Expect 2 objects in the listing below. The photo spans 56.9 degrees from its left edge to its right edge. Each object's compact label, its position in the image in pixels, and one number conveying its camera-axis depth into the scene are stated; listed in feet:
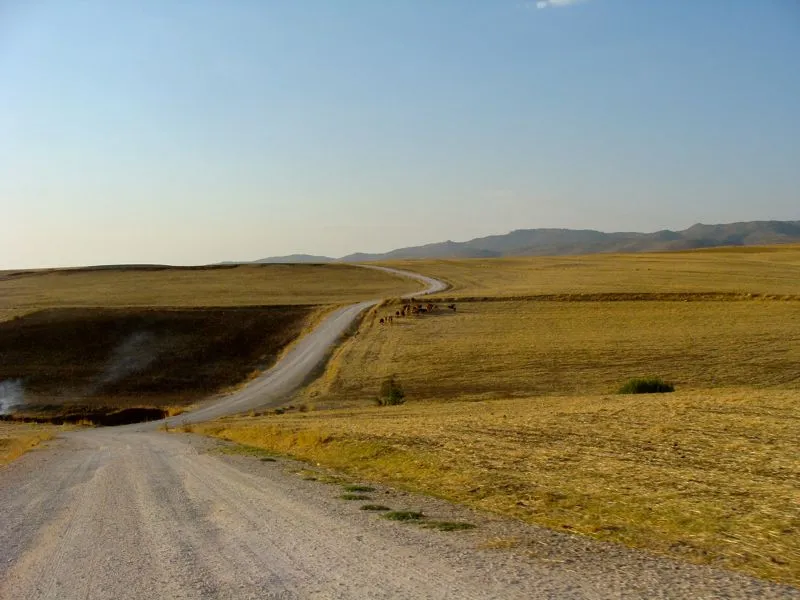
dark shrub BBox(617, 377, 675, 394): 97.19
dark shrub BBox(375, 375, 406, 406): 115.08
